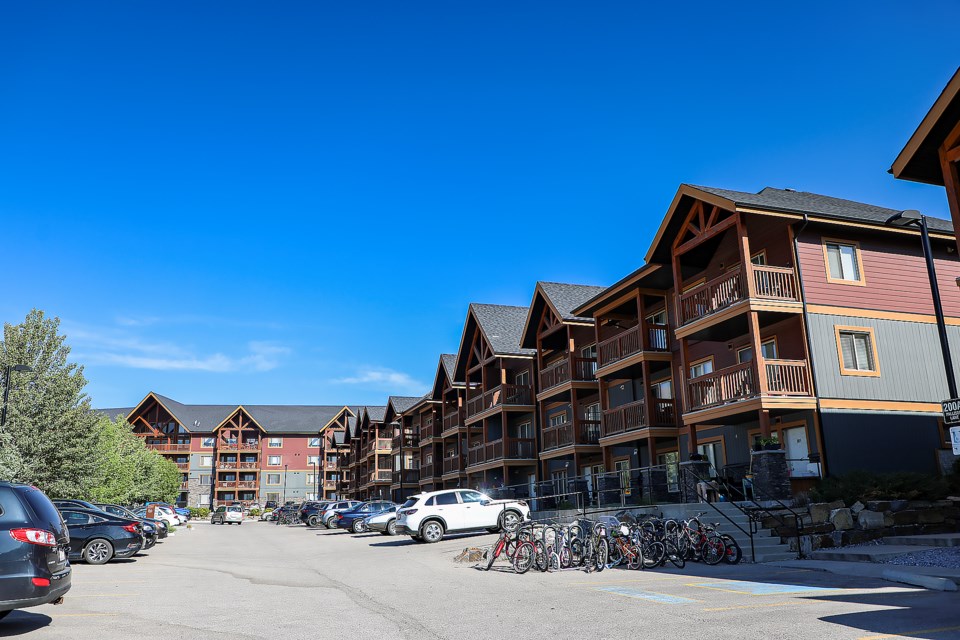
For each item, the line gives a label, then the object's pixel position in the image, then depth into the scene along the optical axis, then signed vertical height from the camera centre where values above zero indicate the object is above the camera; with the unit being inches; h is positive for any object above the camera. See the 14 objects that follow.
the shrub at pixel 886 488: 721.0 +4.9
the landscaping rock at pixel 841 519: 695.1 -20.6
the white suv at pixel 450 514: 1040.8 -7.7
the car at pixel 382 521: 1327.5 -15.8
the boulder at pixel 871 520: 699.4 -22.5
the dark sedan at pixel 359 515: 1546.5 -4.8
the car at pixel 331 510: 1739.7 +6.6
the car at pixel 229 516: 2475.4 +3.2
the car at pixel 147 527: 987.5 -10.3
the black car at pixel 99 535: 793.6 -14.2
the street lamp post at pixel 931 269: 661.3 +191.0
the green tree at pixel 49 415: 1398.9 +191.3
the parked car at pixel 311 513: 1993.1 +2.7
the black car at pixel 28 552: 346.0 -12.8
